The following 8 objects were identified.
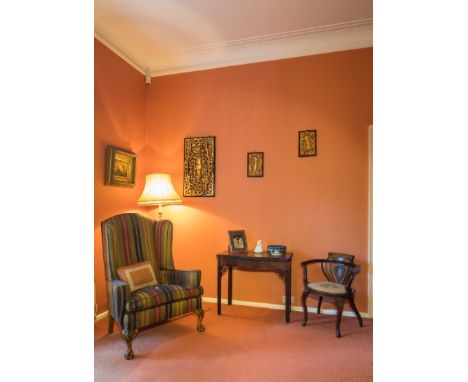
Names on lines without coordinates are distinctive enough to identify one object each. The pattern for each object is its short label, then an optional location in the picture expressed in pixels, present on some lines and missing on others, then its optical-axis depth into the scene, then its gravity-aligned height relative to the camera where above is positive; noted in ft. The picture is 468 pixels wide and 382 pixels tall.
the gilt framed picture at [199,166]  13.25 +1.09
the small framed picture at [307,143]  12.07 +1.86
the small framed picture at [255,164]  12.64 +1.11
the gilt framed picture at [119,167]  11.54 +0.93
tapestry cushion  9.21 -2.48
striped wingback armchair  8.38 -2.68
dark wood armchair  9.66 -3.01
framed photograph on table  12.03 -1.89
